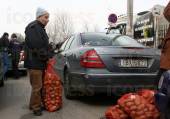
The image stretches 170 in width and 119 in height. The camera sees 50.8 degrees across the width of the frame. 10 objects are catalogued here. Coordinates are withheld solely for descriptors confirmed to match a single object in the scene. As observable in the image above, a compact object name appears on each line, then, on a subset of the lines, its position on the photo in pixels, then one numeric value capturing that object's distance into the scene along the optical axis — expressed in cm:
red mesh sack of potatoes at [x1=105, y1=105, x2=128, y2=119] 248
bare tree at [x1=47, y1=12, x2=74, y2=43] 2571
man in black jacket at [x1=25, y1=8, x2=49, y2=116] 310
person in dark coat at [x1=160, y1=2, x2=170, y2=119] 249
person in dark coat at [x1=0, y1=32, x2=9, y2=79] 557
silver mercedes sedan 318
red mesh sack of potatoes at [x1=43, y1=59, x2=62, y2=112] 318
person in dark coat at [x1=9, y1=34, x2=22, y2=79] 608
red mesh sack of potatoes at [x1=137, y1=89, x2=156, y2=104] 244
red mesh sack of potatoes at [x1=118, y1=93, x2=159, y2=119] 236
